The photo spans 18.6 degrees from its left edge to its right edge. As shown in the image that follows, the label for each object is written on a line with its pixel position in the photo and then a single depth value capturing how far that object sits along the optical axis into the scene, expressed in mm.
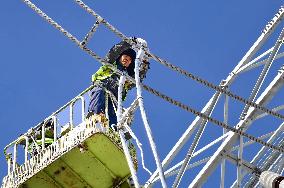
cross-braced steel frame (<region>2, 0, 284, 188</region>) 14219
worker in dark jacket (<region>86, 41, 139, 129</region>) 21130
